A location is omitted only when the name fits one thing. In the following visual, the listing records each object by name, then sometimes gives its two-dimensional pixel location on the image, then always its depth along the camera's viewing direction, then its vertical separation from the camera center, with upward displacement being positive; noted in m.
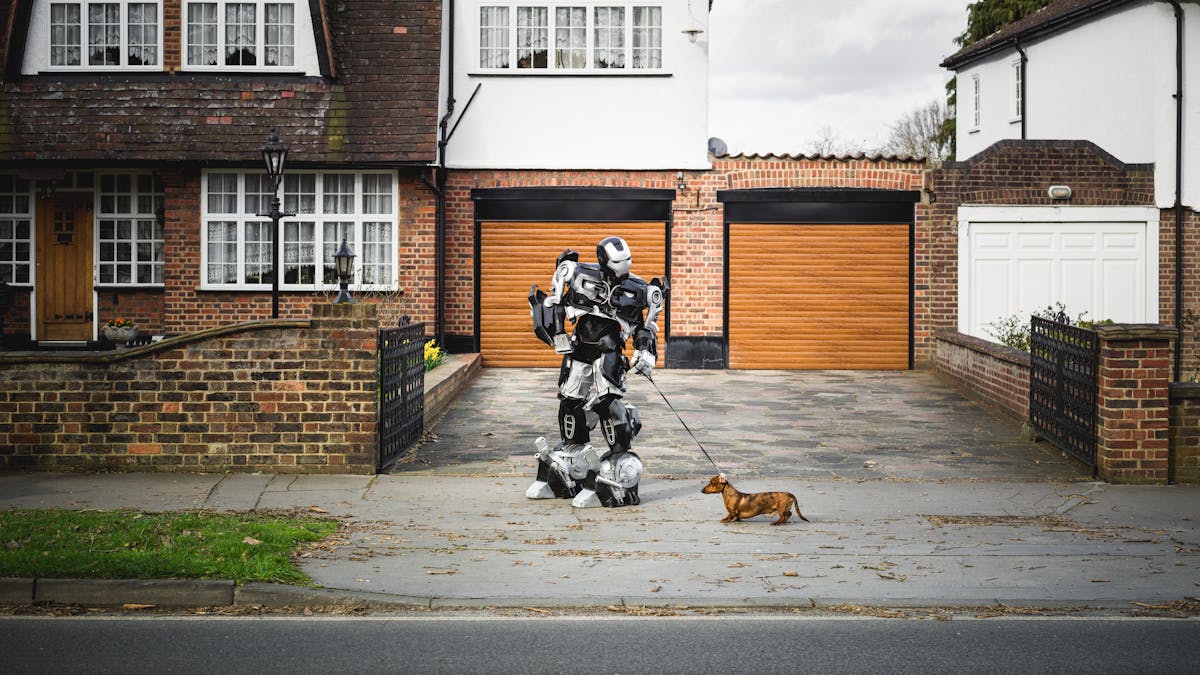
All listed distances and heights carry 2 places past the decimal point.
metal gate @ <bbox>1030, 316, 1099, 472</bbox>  12.16 -0.73
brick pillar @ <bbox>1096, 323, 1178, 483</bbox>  11.62 -0.80
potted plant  19.88 -0.38
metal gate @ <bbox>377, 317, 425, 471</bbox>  11.75 -0.77
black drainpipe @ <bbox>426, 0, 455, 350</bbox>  21.19 +1.50
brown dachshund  9.48 -1.42
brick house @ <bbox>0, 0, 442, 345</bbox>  20.11 +2.35
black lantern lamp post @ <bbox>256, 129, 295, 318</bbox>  16.83 +1.87
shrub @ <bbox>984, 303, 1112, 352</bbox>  18.86 -0.22
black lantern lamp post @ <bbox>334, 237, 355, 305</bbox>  14.98 +0.55
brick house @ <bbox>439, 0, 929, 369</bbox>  21.58 +1.91
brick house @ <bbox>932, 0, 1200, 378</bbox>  21.22 +1.45
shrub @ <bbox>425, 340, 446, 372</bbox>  18.42 -0.70
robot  10.26 -0.34
